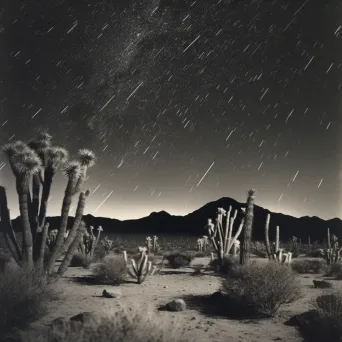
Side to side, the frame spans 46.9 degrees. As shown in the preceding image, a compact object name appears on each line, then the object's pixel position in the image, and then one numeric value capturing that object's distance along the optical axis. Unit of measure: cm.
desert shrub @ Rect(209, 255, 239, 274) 1992
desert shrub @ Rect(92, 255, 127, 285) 1538
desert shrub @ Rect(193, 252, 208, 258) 3369
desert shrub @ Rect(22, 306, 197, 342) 560
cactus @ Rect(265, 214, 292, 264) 1938
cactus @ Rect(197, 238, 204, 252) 4053
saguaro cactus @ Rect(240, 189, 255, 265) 1773
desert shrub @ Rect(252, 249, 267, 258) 3344
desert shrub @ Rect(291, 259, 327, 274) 2081
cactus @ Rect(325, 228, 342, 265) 2416
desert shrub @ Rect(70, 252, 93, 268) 2230
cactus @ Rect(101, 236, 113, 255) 3459
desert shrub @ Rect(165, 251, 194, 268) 2311
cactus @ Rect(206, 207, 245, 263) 2191
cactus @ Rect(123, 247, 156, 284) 1587
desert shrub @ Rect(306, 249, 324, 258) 3443
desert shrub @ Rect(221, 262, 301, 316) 1020
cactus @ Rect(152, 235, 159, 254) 3625
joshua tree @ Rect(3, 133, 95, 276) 1351
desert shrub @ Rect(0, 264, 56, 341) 803
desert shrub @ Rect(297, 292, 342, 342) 780
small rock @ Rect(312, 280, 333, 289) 1466
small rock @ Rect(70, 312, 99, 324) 735
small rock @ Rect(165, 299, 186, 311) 1071
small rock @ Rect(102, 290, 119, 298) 1247
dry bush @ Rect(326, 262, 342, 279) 1903
